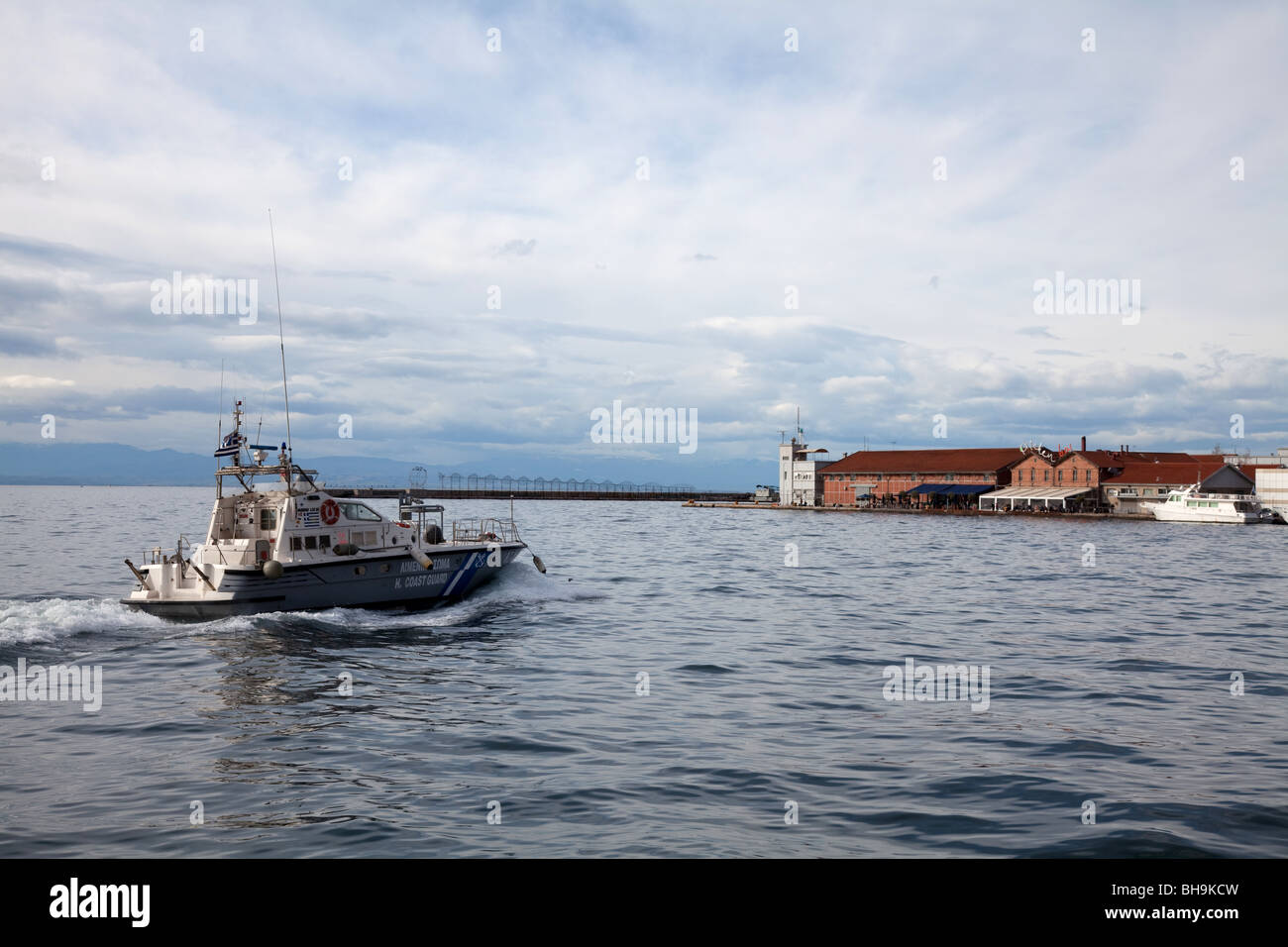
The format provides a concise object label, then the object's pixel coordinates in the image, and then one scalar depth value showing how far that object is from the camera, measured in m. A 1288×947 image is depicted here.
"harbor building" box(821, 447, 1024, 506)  114.12
